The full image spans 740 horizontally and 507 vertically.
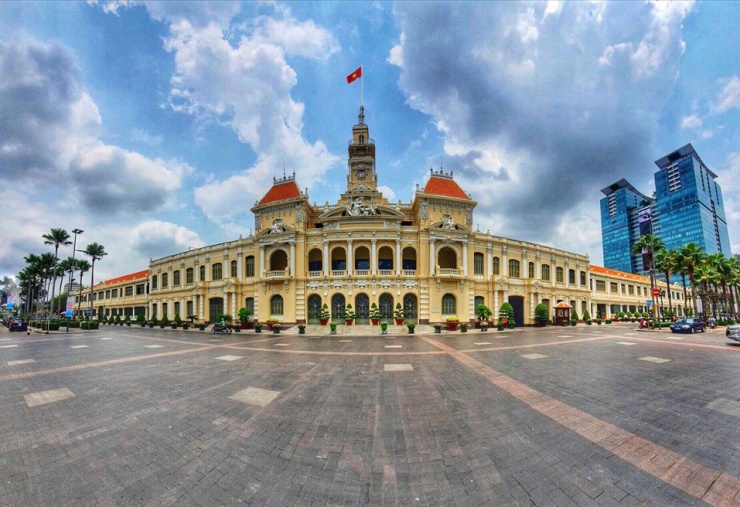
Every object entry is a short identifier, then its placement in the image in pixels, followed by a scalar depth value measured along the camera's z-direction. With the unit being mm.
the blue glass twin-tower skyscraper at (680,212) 117188
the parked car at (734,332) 17688
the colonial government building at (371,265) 33688
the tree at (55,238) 47000
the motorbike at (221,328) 31047
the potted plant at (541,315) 37125
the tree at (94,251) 53150
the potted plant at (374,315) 31344
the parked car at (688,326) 27375
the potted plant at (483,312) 32656
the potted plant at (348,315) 31828
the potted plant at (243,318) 35062
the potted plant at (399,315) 31641
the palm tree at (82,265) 69375
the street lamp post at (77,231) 34875
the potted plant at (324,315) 32688
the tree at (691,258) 40053
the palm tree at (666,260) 42412
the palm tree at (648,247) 38125
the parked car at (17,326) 33188
